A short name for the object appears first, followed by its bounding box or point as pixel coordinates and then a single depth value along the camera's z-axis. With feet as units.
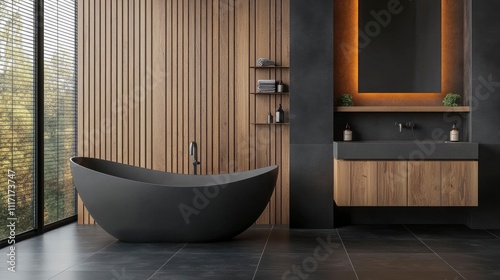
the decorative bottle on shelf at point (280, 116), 23.22
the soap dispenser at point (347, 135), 22.99
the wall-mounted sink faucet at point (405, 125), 23.29
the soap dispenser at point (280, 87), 23.15
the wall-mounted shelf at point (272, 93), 23.21
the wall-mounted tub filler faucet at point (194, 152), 22.81
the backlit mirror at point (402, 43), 23.17
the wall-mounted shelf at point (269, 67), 23.42
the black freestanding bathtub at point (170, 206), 18.72
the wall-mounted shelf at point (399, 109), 22.47
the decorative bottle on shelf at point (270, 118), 23.34
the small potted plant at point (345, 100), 23.03
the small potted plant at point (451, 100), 22.76
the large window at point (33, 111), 18.74
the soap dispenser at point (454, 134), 22.57
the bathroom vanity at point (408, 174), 21.21
